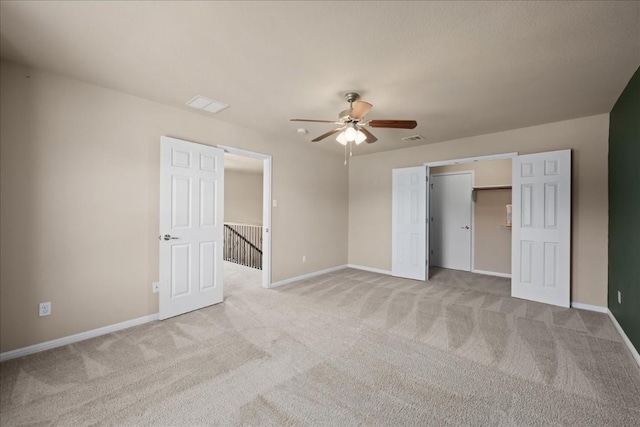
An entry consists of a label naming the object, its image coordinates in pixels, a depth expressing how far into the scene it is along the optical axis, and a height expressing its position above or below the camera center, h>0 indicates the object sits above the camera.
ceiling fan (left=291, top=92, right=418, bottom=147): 2.68 +0.92
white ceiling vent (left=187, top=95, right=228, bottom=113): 3.11 +1.27
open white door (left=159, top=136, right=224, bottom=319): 3.21 -0.17
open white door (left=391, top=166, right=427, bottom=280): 5.07 -0.17
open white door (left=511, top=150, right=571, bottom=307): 3.70 -0.18
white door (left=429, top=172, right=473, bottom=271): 5.82 -0.14
